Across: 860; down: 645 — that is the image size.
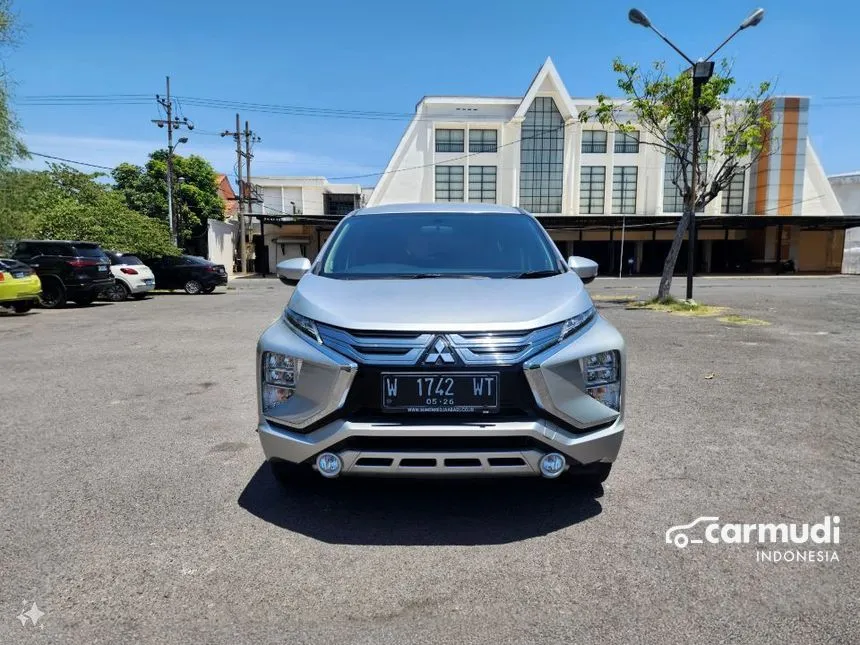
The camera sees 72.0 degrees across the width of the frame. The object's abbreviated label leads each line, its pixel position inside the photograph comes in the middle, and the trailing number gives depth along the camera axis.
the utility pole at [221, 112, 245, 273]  40.84
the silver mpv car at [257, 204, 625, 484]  2.88
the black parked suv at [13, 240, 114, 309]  16.19
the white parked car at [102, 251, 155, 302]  19.48
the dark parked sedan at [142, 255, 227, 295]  23.25
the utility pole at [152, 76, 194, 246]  34.56
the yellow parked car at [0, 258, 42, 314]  13.59
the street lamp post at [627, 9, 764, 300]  13.59
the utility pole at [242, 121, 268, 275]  41.62
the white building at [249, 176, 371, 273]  42.66
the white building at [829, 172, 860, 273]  58.00
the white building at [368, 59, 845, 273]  43.12
